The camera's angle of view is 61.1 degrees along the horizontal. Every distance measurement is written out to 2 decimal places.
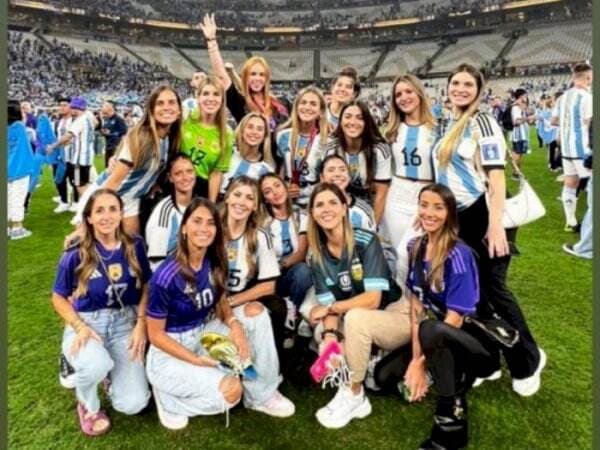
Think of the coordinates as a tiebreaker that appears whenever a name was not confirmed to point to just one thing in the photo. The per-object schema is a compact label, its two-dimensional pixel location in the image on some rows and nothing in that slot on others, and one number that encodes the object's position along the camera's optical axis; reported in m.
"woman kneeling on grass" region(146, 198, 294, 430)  2.32
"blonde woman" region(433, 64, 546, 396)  2.50
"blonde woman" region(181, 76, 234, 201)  3.04
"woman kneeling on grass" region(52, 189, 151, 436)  2.29
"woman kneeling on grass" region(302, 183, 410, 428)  2.39
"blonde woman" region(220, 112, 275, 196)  3.09
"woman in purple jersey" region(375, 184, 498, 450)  2.14
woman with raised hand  3.50
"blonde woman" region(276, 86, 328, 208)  3.28
